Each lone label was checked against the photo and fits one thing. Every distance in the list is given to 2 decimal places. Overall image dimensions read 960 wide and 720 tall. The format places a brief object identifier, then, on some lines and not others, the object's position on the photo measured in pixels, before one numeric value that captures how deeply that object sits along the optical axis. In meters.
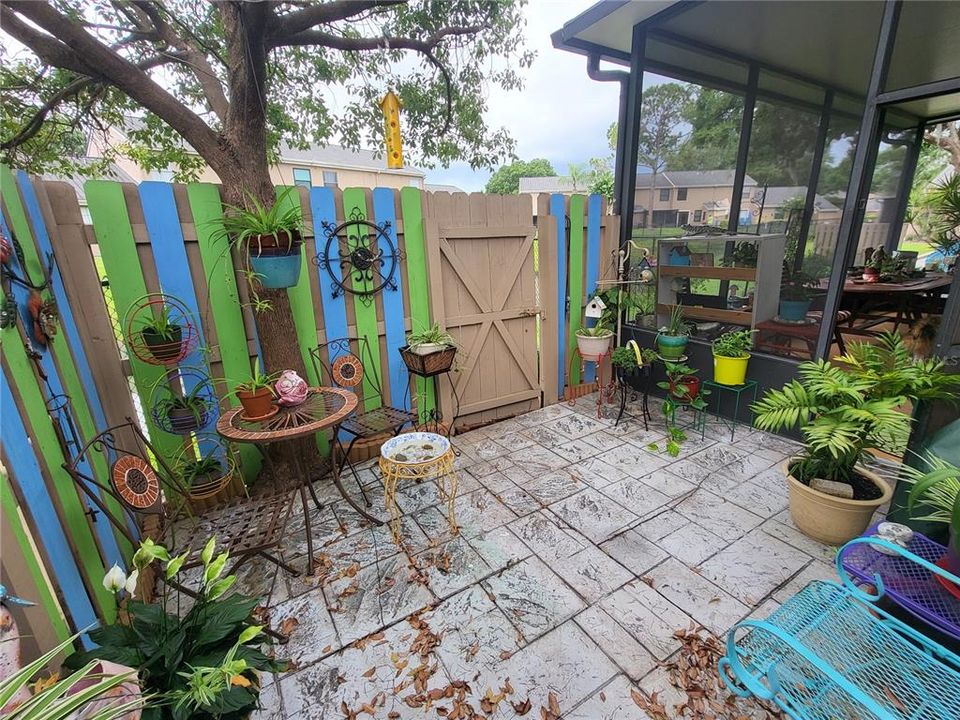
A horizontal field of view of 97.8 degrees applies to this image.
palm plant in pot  1.98
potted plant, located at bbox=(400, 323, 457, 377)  3.08
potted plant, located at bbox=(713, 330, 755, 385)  3.24
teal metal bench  1.23
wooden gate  3.34
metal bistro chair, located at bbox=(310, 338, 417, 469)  2.78
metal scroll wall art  2.88
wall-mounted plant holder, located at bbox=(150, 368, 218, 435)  2.31
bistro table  2.06
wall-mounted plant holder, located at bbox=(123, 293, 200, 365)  2.17
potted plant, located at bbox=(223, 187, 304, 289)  2.26
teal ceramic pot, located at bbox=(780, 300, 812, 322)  3.22
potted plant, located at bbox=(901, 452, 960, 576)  1.44
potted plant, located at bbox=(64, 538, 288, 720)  1.02
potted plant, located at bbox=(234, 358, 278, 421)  2.12
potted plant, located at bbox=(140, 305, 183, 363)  2.16
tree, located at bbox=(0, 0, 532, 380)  2.52
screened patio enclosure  3.38
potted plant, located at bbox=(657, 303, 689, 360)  3.60
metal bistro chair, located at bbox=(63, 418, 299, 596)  1.70
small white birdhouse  3.91
